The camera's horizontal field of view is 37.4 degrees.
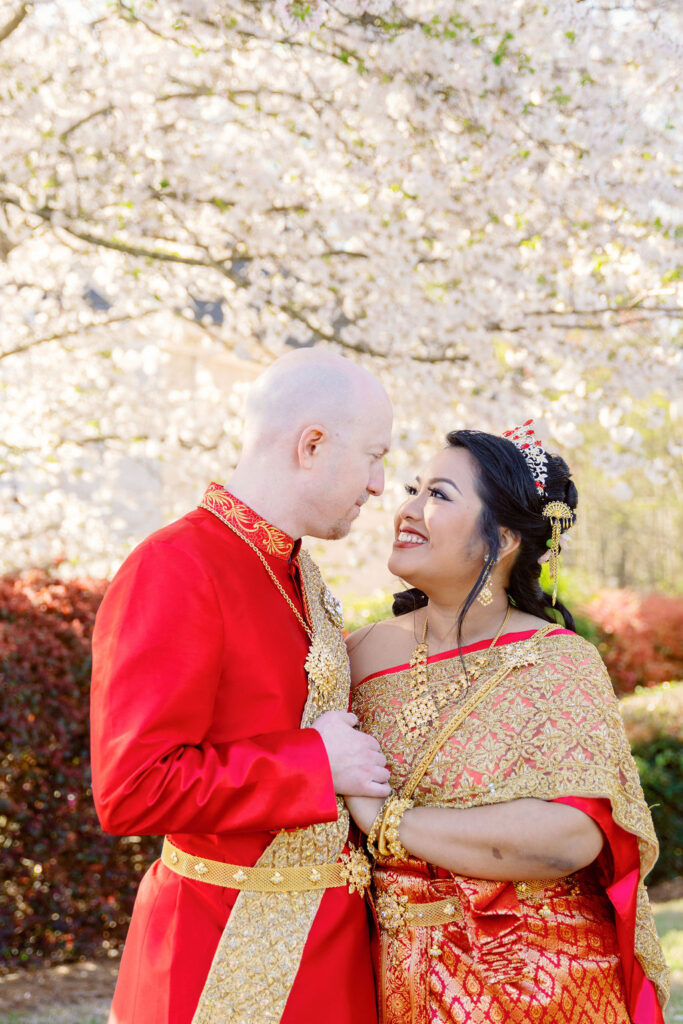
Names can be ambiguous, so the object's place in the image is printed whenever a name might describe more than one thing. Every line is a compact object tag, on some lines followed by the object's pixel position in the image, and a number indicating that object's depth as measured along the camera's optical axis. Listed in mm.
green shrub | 7316
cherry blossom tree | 5395
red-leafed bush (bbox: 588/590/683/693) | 10742
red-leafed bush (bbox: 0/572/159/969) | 4910
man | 2059
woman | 2369
